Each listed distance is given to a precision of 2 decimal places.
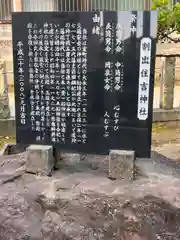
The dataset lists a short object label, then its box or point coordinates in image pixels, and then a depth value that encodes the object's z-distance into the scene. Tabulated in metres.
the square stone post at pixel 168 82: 5.24
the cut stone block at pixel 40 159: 2.60
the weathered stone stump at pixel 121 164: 2.50
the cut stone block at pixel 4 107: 4.88
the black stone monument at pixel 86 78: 2.41
